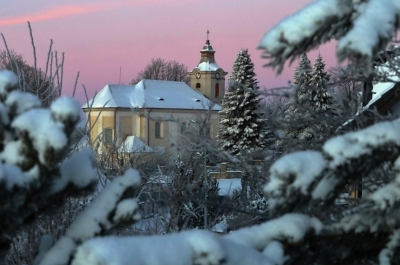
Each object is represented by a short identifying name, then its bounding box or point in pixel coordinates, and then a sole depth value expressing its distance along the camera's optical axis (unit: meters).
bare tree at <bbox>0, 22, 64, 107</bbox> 7.09
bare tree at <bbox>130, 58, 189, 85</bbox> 72.94
